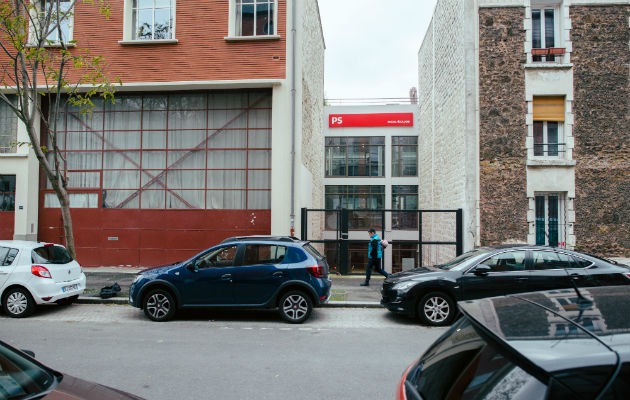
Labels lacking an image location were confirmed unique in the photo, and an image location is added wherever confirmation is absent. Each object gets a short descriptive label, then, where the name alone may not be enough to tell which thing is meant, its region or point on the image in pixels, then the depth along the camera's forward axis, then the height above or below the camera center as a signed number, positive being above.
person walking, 11.66 -1.21
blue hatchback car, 7.84 -1.43
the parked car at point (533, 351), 1.41 -0.54
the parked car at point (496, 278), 7.54 -1.20
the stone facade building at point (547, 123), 12.34 +2.89
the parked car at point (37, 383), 2.57 -1.16
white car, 8.12 -1.40
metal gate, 13.75 -0.91
